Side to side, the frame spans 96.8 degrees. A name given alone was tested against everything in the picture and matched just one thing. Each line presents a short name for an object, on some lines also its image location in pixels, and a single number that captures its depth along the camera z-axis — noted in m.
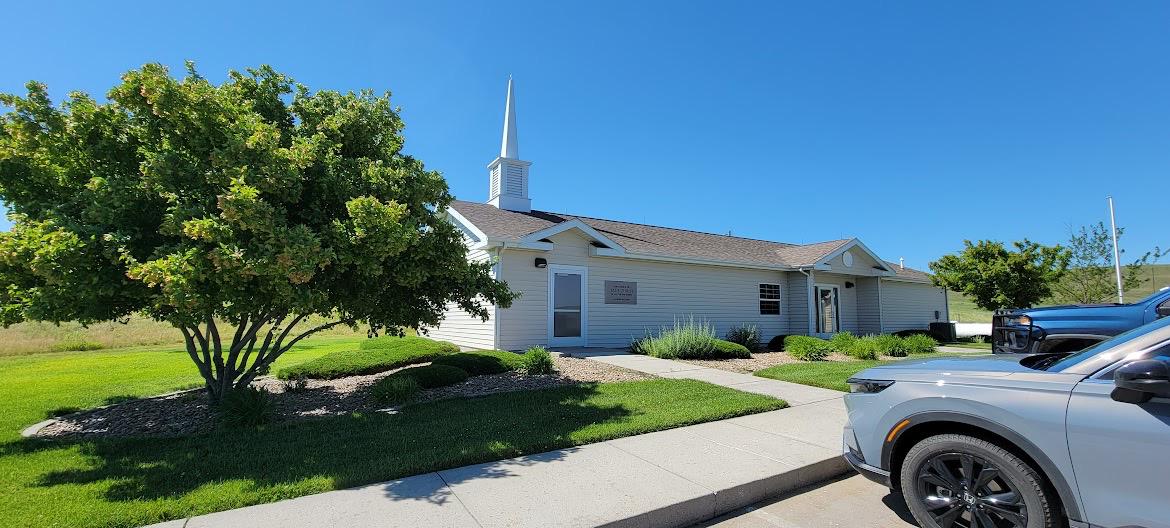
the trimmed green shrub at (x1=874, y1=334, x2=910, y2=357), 13.71
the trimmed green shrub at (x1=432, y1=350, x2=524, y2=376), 9.25
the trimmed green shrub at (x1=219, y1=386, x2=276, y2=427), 5.86
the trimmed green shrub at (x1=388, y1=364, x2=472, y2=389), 8.04
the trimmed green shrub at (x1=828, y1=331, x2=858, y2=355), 13.73
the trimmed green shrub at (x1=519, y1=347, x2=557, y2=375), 9.27
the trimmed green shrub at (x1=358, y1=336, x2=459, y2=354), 11.53
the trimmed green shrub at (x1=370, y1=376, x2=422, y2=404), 7.12
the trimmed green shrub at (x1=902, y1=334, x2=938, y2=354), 14.36
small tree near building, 18.61
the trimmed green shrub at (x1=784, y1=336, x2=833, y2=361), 12.66
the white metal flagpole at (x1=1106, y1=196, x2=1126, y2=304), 19.95
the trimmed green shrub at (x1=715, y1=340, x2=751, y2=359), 12.70
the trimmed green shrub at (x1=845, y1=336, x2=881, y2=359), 12.95
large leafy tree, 4.83
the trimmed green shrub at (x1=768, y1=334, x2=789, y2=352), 15.96
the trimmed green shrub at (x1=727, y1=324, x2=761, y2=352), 15.77
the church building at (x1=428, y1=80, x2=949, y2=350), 12.98
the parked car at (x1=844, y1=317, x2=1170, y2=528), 2.44
